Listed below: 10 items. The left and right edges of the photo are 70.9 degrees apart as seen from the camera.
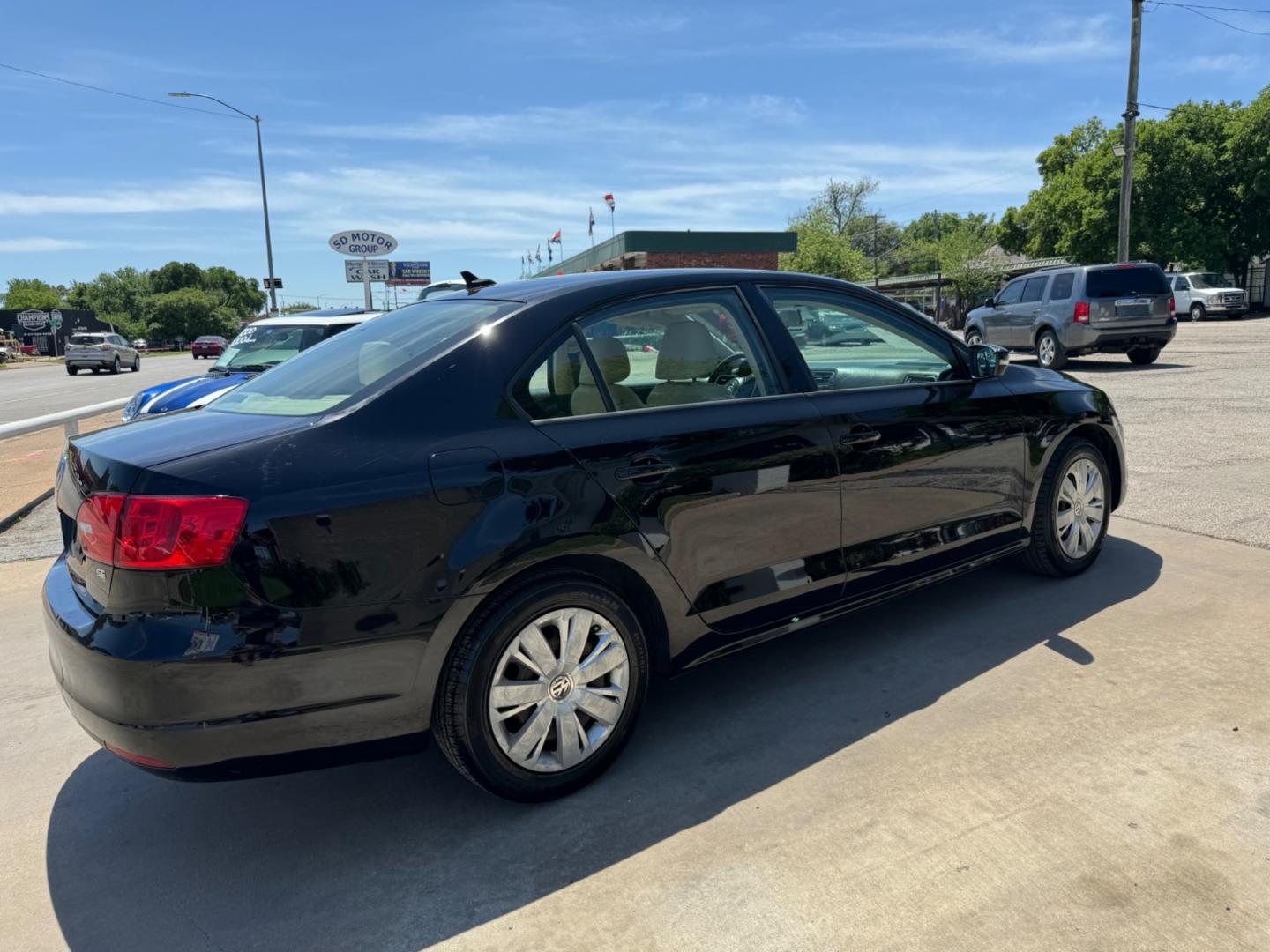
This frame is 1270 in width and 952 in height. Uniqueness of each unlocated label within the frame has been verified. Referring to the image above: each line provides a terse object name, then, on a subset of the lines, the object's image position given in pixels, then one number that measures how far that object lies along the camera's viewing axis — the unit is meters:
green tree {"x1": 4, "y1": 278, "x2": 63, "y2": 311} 106.56
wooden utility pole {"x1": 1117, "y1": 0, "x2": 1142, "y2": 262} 25.25
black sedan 2.30
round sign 28.97
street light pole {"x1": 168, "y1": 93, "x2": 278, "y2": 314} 37.52
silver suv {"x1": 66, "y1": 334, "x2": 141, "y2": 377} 35.59
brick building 32.81
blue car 8.70
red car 55.84
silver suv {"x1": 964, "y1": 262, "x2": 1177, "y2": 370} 15.05
